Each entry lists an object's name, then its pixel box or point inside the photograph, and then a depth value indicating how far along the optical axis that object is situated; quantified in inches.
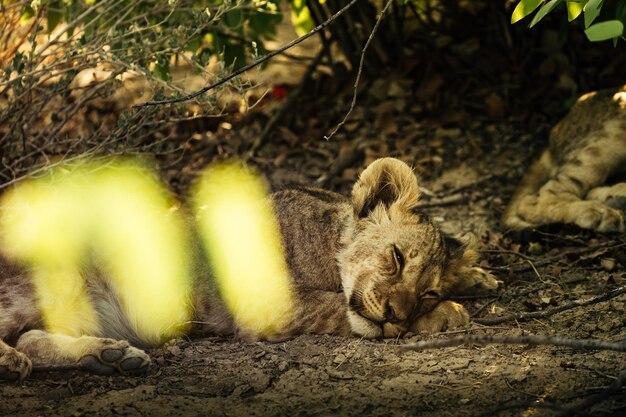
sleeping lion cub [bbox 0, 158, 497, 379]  349.1
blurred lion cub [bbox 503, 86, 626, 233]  494.6
